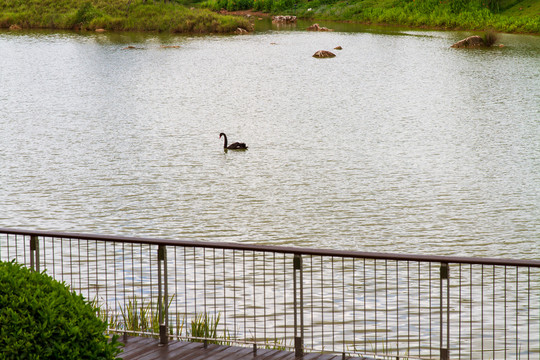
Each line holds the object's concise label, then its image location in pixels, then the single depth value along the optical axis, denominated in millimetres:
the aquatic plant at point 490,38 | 54844
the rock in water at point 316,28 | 75125
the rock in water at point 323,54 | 51953
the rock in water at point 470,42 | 55125
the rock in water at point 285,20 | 88312
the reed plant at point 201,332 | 8023
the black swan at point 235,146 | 24109
